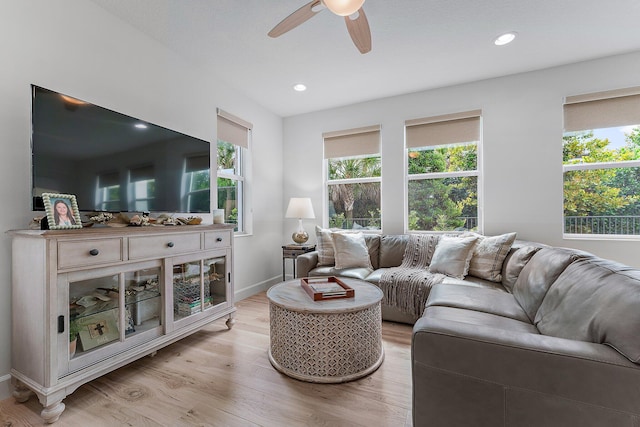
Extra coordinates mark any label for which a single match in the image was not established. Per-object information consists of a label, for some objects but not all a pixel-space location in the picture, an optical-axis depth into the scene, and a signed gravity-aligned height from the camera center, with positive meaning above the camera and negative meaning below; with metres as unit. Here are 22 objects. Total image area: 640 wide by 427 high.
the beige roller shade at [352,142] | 3.74 +1.02
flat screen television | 1.55 +0.40
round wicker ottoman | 1.72 -0.78
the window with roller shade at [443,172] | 3.30 +0.53
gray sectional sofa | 0.88 -0.53
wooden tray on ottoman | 1.87 -0.53
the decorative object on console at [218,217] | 2.61 -0.01
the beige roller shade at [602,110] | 2.66 +1.04
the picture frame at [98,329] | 1.59 -0.67
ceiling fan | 1.46 +1.21
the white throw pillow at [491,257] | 2.55 -0.40
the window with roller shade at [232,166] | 3.25 +0.63
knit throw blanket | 2.53 -0.66
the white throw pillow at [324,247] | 3.26 -0.38
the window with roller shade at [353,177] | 3.78 +0.54
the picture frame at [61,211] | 1.45 +0.03
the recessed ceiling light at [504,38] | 2.34 +1.53
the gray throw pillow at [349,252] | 3.14 -0.42
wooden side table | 3.59 -0.46
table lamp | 3.68 +0.06
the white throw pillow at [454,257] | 2.64 -0.42
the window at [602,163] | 2.71 +0.51
